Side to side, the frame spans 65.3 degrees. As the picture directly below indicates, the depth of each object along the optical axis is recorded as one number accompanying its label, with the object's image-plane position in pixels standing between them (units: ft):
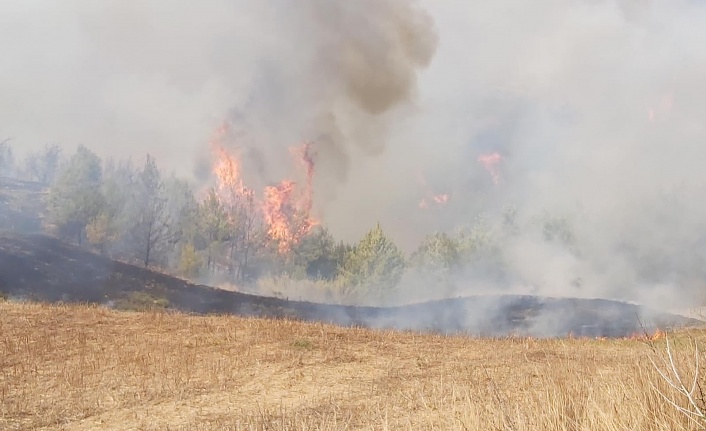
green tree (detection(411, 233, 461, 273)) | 220.23
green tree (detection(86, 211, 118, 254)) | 180.14
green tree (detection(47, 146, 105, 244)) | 181.88
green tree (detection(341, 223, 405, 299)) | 209.67
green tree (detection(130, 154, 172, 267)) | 200.44
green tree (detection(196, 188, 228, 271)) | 231.71
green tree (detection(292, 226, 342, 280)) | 260.21
